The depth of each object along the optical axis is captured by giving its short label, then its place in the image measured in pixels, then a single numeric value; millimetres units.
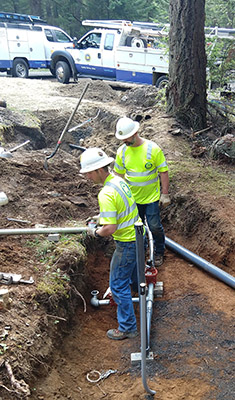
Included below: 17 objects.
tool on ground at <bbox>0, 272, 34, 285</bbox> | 4219
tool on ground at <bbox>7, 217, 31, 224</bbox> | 5625
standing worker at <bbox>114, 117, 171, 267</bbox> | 4951
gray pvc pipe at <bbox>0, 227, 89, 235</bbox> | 5011
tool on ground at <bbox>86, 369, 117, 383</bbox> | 3826
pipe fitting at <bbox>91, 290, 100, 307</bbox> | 4895
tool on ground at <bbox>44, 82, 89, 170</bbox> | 7781
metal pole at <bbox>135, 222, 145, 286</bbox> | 3043
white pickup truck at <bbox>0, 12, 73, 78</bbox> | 18344
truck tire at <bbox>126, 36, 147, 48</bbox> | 16094
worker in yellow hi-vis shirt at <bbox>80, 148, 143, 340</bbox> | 3883
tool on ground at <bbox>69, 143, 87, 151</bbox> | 10062
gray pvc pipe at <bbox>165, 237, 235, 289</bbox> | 5008
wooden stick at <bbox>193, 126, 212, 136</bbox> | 8852
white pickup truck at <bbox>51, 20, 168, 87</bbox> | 15484
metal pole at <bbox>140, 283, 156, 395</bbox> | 3107
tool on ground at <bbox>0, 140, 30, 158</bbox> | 6166
